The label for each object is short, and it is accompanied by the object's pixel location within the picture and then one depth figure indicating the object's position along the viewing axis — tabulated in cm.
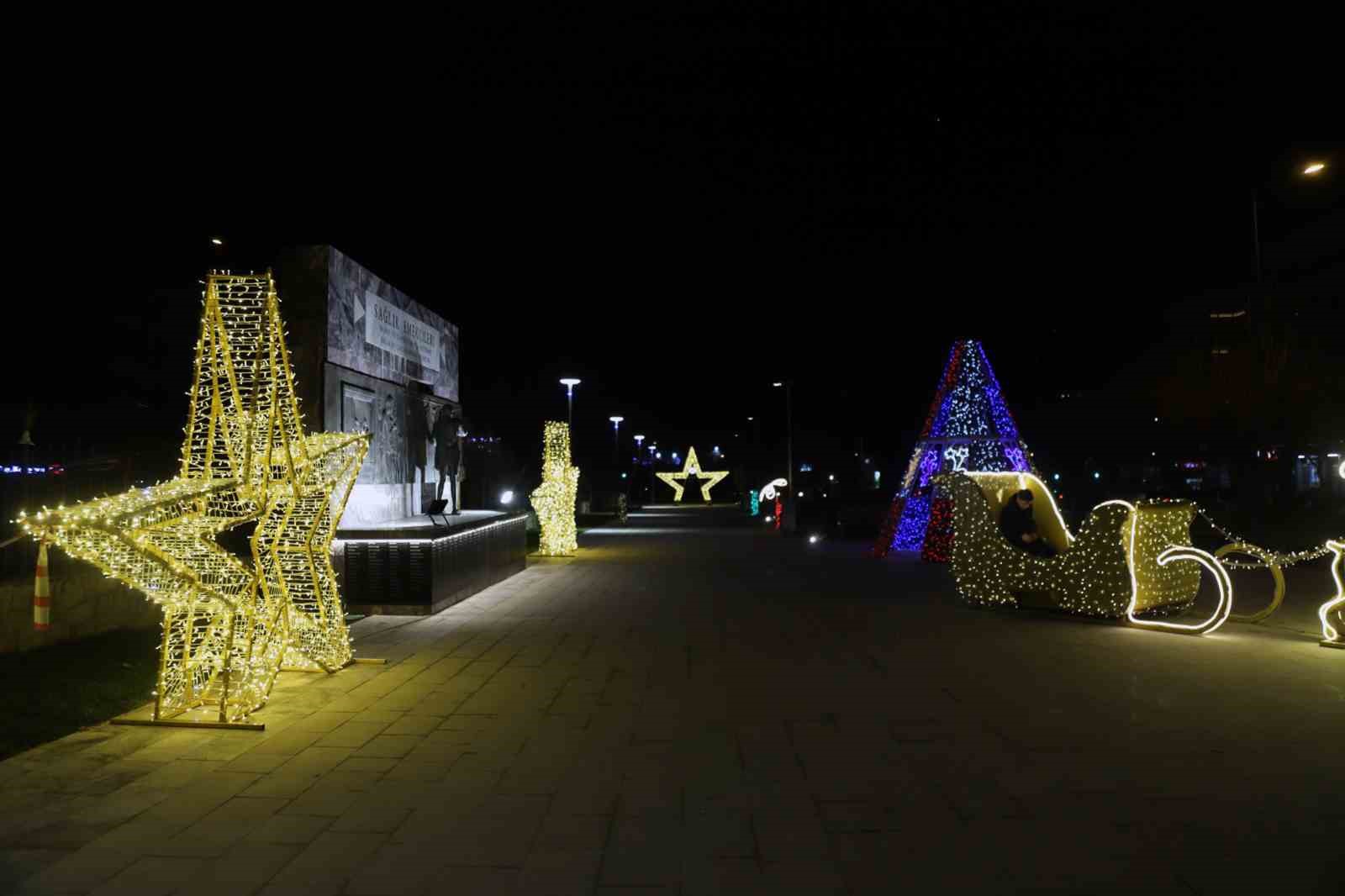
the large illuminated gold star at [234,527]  562
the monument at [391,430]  1142
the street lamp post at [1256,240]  1536
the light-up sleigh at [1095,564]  959
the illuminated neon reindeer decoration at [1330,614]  839
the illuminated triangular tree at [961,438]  1742
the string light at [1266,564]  928
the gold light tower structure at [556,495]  1928
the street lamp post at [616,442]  5469
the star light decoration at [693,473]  6219
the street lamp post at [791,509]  2695
